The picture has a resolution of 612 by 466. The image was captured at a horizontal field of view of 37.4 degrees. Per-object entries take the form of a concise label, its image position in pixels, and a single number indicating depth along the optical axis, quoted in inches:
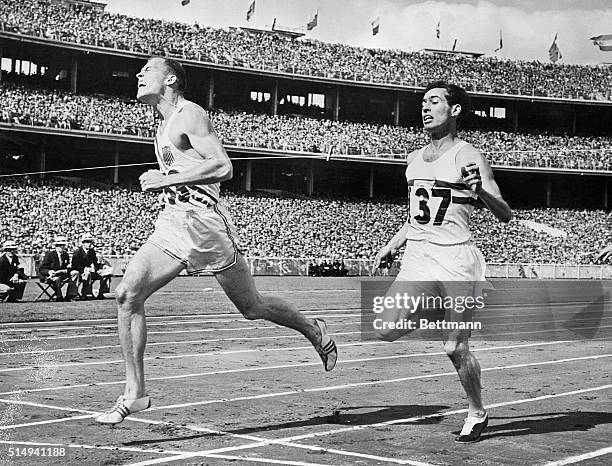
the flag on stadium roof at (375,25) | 2313.0
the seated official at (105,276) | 811.4
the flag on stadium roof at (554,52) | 2338.8
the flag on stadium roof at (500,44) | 2330.7
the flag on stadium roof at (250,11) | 2168.6
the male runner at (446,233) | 214.4
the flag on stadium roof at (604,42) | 1968.5
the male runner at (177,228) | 214.1
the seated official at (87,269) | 794.2
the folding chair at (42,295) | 762.8
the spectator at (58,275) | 777.6
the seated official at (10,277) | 711.1
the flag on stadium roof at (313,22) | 2241.6
